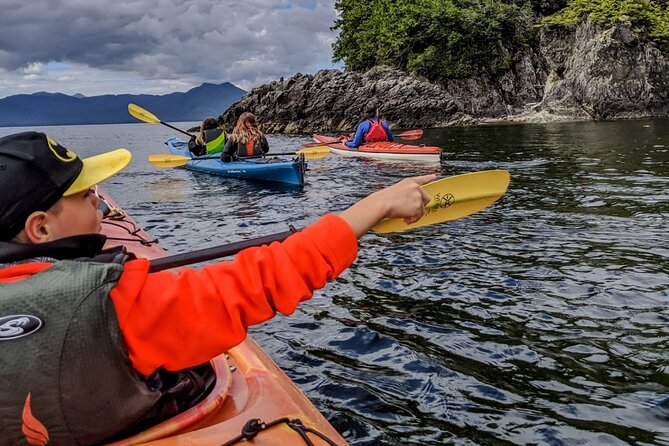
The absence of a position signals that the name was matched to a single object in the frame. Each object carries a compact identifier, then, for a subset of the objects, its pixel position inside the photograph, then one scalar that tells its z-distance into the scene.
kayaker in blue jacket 16.50
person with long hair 12.83
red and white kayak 15.10
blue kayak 11.93
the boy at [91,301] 1.59
